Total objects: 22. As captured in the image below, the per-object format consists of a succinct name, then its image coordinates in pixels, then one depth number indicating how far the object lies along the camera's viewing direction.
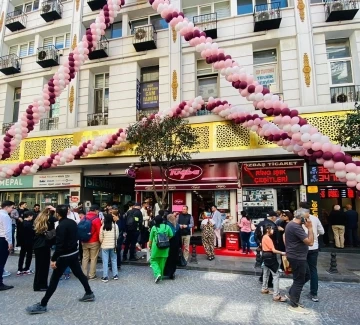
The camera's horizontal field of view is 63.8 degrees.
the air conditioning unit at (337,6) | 11.41
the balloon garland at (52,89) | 11.39
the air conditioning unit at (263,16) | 12.15
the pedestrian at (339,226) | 11.09
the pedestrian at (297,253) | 4.90
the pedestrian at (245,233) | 10.36
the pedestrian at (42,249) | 6.11
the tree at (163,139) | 9.98
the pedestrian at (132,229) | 8.90
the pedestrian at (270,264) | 5.48
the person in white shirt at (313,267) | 5.54
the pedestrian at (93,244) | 6.96
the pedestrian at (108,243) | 6.87
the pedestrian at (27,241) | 7.47
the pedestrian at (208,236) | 9.12
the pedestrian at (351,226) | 11.31
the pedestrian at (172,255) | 7.09
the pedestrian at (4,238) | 6.32
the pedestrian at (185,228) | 8.66
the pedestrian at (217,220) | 11.06
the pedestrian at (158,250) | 6.77
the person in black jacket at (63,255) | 4.81
